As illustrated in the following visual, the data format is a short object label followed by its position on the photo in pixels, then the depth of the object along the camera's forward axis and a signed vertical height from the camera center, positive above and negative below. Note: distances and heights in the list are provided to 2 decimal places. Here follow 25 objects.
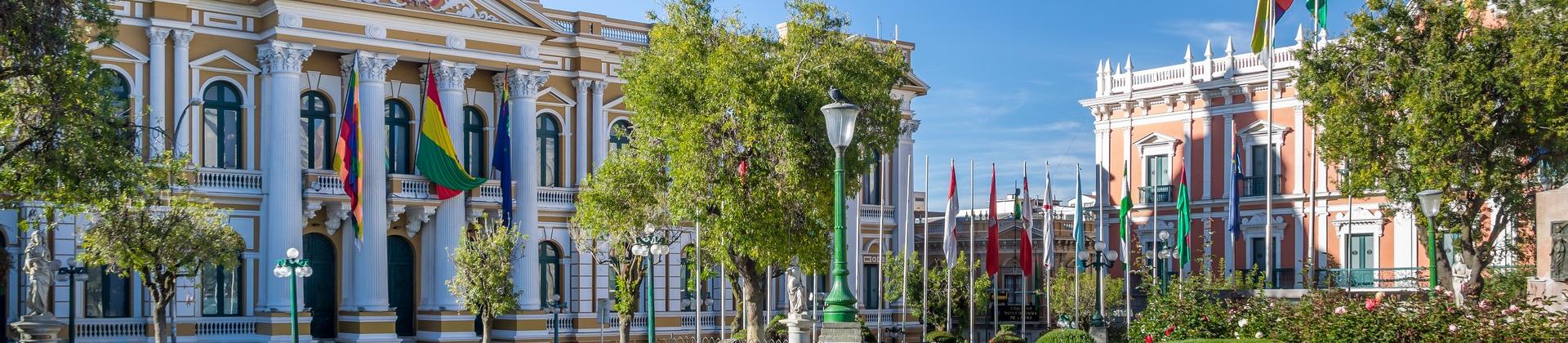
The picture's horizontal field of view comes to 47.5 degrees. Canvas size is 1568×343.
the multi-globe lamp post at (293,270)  34.18 -1.16
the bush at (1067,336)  38.47 -2.75
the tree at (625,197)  37.44 +0.29
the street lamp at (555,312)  43.59 -2.60
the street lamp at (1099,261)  38.09 -1.14
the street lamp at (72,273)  35.25 -1.26
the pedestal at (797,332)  24.53 -1.69
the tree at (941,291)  59.28 -2.76
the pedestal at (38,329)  33.00 -2.20
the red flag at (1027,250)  54.50 -1.23
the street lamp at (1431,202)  32.38 +0.15
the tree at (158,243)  34.16 -0.65
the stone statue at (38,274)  34.06 -1.21
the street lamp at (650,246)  34.28 -0.70
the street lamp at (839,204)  21.84 +0.07
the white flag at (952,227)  50.56 -0.49
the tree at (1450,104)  35.03 +2.14
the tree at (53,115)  24.38 +1.33
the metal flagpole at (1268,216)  44.22 -0.17
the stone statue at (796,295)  41.69 -2.00
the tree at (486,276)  41.19 -1.51
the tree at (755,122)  34.41 +1.73
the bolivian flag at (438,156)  43.03 +1.32
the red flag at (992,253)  53.59 -1.30
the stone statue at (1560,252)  23.83 -0.56
